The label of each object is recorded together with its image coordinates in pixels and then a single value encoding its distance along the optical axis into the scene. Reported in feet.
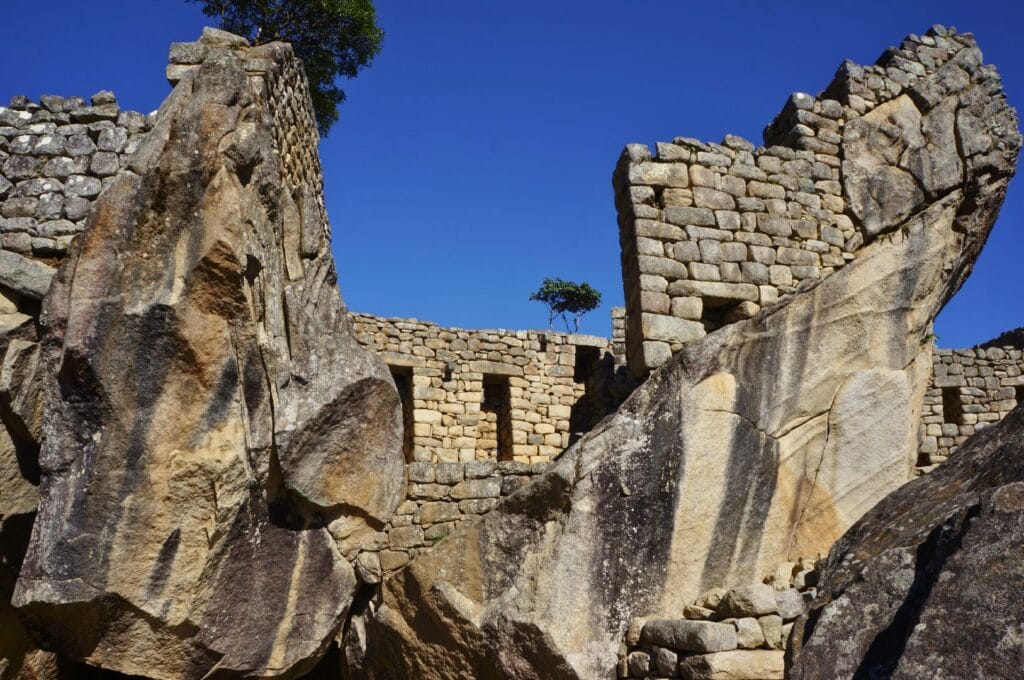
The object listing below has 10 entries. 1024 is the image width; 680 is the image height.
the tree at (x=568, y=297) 101.19
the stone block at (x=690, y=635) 17.65
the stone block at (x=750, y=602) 18.04
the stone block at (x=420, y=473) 23.68
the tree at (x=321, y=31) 39.96
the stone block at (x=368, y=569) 22.65
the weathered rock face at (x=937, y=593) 8.67
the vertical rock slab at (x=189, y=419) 18.01
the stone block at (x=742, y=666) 17.19
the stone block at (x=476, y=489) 23.63
